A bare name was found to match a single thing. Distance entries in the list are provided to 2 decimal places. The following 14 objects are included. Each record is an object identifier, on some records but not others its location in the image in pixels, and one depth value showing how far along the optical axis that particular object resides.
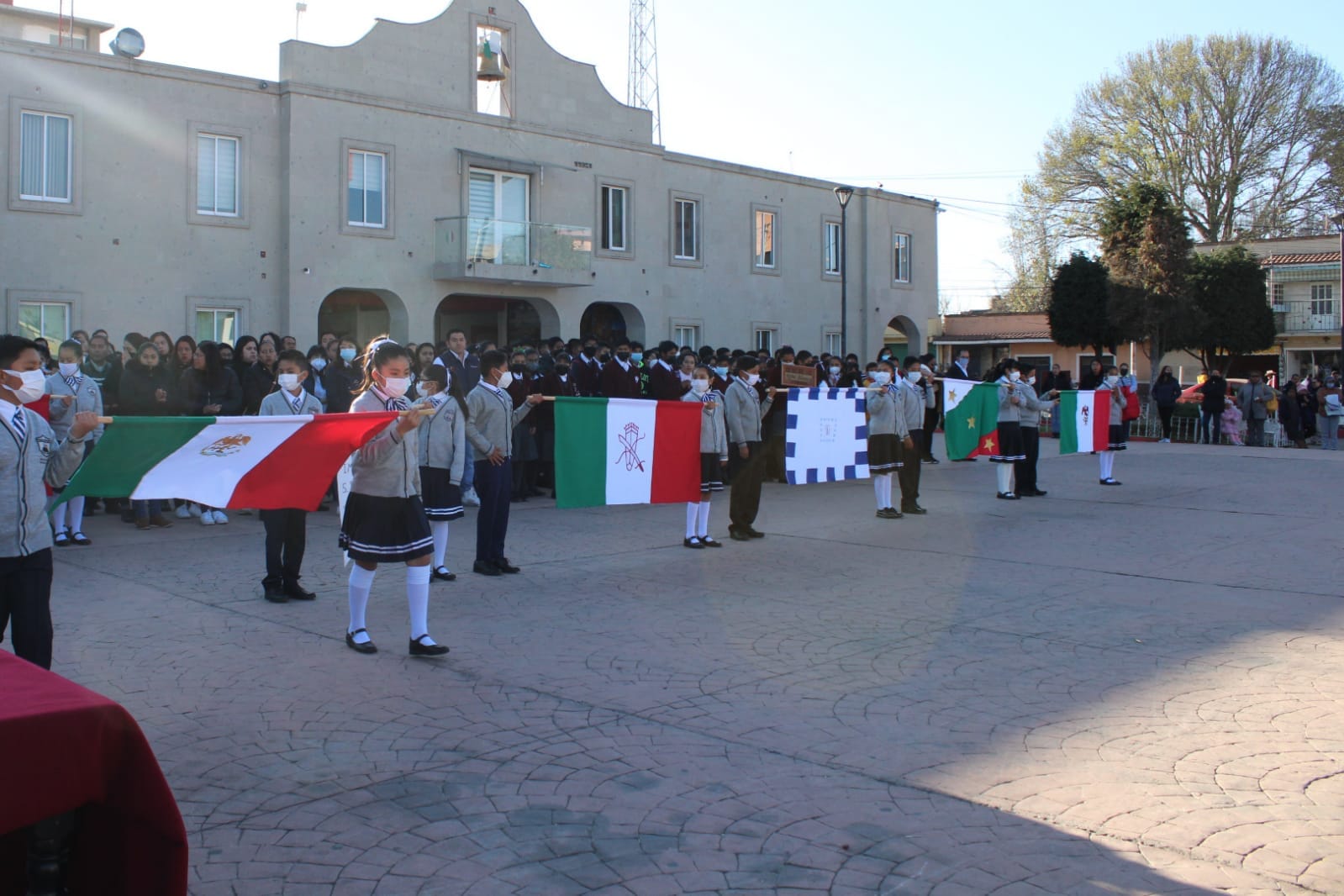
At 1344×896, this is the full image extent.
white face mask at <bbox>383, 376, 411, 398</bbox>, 7.35
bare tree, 49.81
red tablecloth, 2.91
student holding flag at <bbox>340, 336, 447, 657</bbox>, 7.20
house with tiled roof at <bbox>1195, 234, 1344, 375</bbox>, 51.91
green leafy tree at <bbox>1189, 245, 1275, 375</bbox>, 44.72
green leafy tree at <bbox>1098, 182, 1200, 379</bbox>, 36.91
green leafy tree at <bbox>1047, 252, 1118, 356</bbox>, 41.94
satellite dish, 21.66
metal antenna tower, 34.94
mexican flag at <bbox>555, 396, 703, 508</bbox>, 10.77
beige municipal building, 21.19
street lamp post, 28.75
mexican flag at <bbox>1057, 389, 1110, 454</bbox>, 18.02
